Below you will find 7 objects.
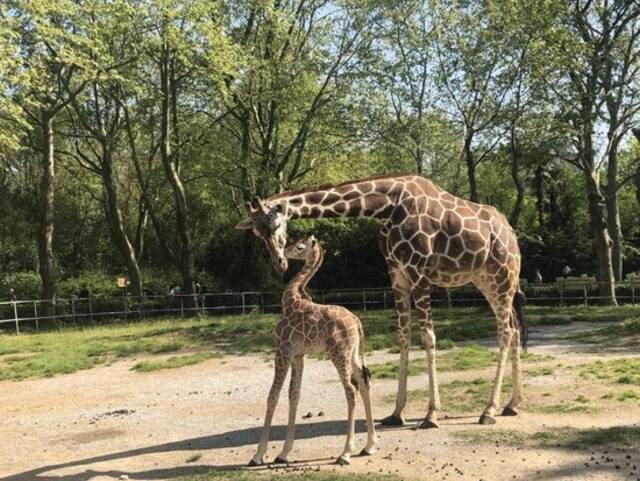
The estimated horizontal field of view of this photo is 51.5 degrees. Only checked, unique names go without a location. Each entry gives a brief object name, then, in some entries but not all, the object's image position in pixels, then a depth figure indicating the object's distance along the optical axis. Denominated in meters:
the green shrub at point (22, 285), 32.31
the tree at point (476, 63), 24.28
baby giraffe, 6.69
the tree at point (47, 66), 20.14
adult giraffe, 7.98
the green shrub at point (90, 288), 31.69
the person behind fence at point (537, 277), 31.62
